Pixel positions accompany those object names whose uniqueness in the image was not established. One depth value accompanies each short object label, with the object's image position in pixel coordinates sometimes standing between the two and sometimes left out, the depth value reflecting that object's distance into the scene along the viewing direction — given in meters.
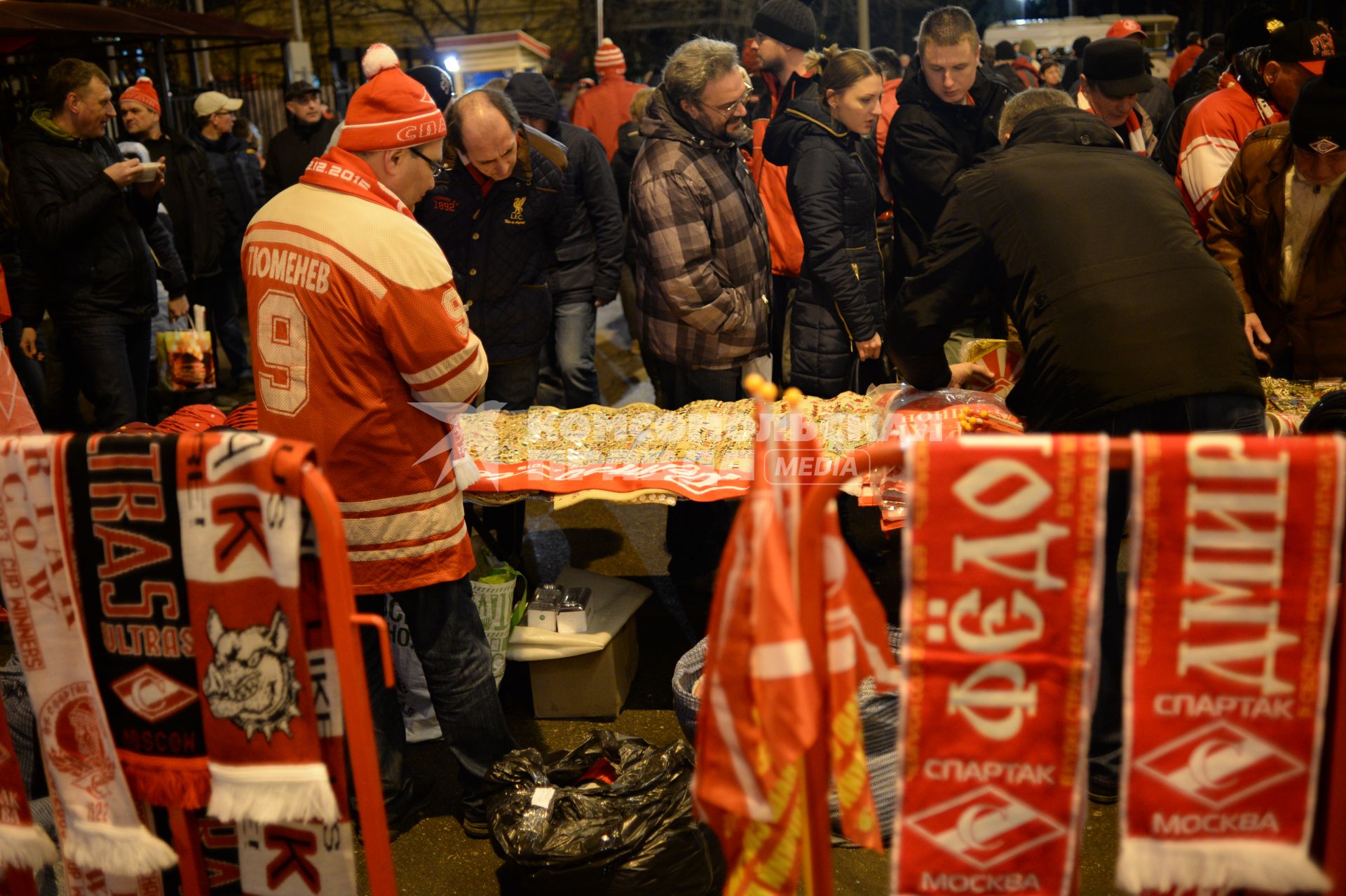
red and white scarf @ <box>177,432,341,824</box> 1.90
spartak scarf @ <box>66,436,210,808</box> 1.95
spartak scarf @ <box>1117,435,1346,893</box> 1.66
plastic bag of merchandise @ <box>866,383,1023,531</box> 3.50
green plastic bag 3.75
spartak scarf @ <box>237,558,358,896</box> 2.01
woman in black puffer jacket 4.89
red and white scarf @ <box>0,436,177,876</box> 1.96
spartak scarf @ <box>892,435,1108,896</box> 1.70
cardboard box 3.86
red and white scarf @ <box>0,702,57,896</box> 2.13
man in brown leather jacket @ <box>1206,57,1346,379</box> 3.79
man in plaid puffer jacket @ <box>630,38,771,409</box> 4.32
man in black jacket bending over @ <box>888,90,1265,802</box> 2.68
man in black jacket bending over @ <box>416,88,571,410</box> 4.55
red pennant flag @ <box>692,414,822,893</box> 1.77
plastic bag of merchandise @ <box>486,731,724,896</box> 2.82
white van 17.03
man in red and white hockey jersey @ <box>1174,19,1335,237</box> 4.63
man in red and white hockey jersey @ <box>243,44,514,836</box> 2.79
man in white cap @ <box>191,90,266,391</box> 8.27
